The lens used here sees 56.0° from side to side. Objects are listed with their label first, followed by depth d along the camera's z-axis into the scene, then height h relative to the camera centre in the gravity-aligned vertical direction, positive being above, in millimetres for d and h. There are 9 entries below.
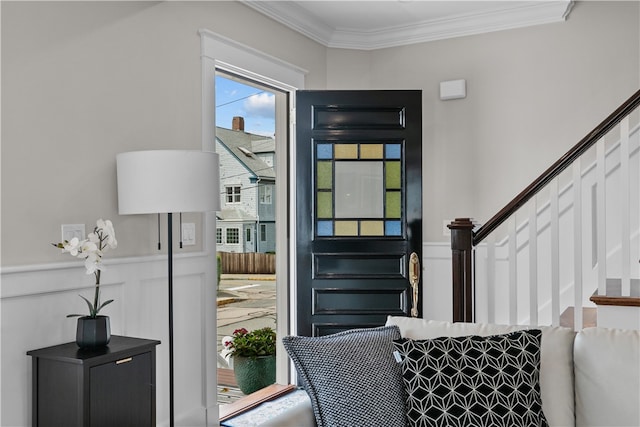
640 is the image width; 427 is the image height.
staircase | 2795 -156
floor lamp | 2529 +180
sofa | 1899 -512
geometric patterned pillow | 1877 -514
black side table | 2146 -601
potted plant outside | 4227 -963
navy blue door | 4023 +109
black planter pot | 2299 -415
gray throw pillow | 1886 -510
